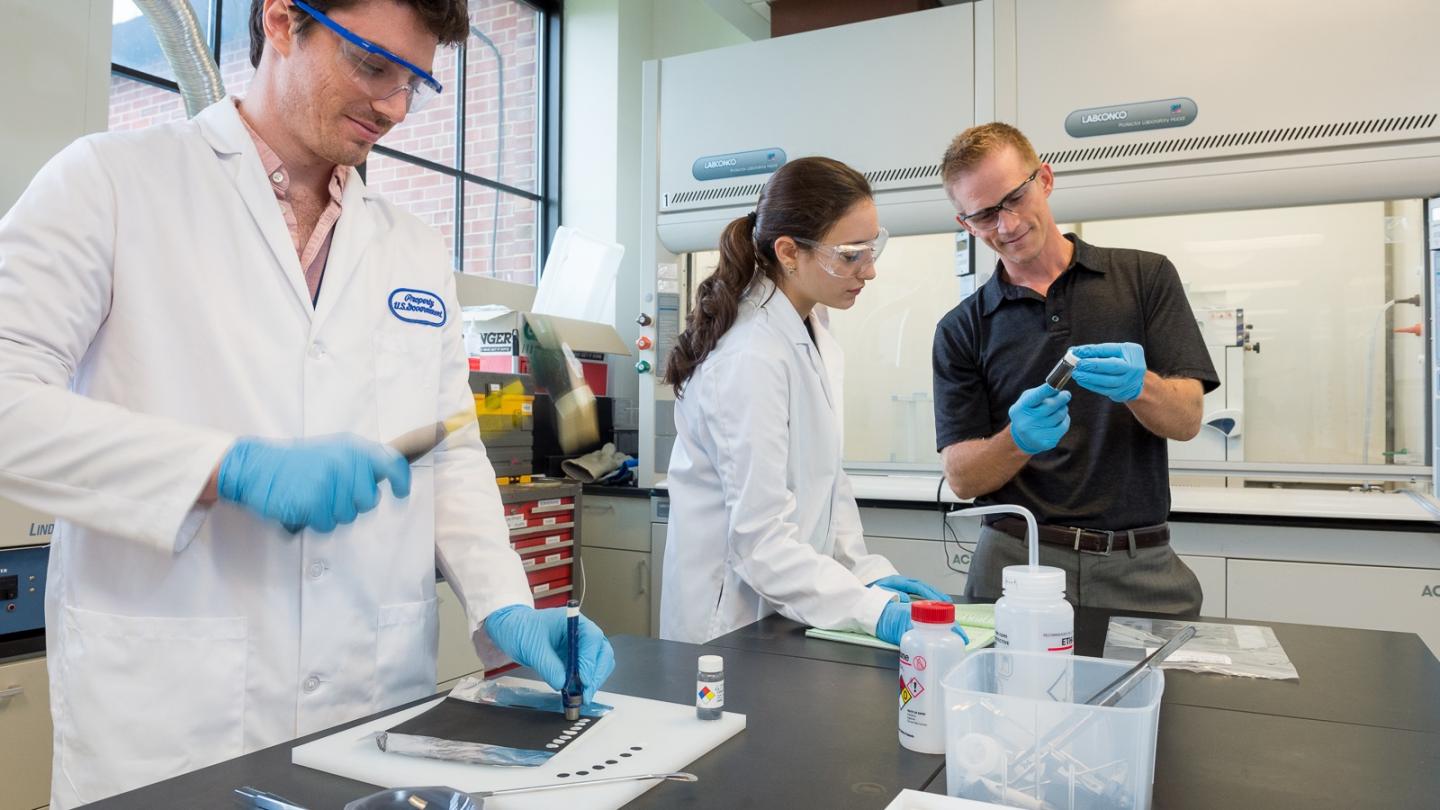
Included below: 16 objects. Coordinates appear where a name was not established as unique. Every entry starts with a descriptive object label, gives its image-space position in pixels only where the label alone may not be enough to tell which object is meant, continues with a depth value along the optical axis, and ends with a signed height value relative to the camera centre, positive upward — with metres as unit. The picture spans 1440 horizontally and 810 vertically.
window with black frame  4.17 +1.28
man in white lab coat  0.95 -0.01
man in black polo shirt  1.73 +0.06
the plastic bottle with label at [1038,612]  0.96 -0.19
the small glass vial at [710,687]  0.95 -0.27
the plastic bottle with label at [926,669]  0.90 -0.25
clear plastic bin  0.74 -0.27
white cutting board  0.78 -0.31
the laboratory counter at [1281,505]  2.42 -0.22
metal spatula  0.70 -0.29
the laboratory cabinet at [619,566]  3.46 -0.54
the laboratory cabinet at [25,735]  1.81 -0.63
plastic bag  1.22 -0.31
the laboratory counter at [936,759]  0.80 -0.32
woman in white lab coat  1.48 -0.02
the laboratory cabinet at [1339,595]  2.39 -0.45
